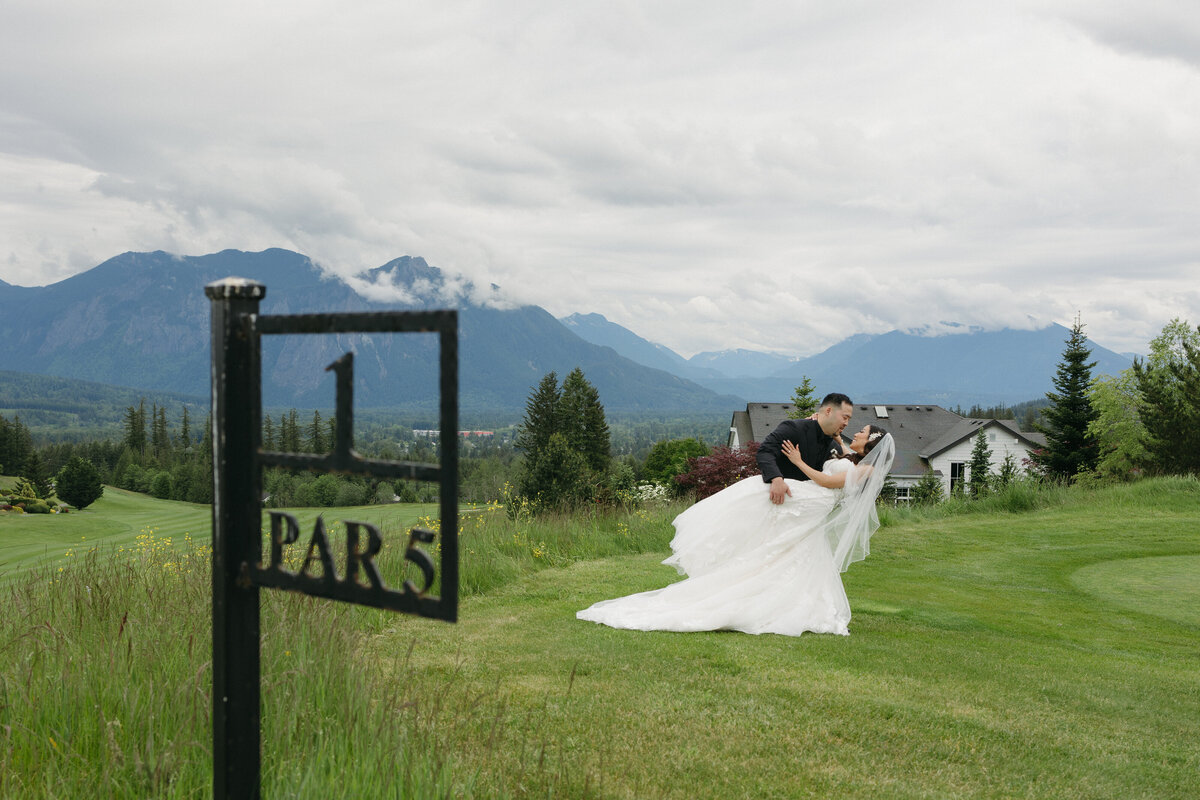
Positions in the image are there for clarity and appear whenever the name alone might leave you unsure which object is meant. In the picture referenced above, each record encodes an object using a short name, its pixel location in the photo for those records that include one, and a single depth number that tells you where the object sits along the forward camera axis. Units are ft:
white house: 190.08
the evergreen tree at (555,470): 114.42
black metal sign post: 6.18
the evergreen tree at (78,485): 140.05
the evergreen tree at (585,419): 220.02
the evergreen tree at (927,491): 97.86
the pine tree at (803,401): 155.46
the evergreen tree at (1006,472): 89.40
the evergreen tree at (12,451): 179.52
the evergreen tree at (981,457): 167.53
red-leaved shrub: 87.97
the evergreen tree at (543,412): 217.15
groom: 26.35
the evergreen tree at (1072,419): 137.18
